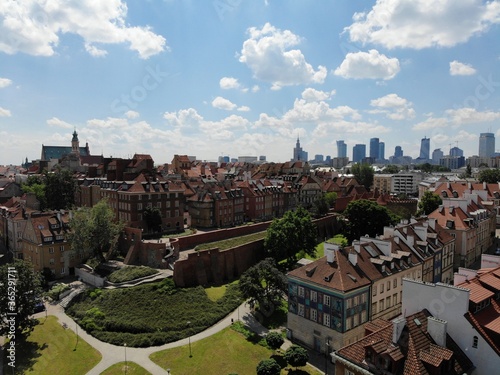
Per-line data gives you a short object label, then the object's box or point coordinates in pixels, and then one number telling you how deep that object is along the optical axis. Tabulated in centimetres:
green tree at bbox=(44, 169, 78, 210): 8319
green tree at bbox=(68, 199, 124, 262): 5359
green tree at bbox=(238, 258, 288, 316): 4162
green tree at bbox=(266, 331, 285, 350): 3516
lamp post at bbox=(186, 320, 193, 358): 3541
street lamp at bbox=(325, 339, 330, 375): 3345
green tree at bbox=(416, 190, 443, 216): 7206
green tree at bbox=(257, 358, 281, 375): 3030
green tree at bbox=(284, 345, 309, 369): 3167
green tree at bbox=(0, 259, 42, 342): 3631
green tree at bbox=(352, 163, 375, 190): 14500
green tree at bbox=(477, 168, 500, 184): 12730
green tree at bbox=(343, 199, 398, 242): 6153
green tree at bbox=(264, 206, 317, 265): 5506
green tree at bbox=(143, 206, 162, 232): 6412
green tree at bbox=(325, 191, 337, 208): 9028
